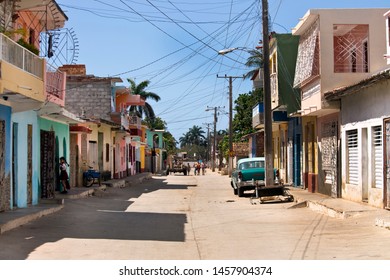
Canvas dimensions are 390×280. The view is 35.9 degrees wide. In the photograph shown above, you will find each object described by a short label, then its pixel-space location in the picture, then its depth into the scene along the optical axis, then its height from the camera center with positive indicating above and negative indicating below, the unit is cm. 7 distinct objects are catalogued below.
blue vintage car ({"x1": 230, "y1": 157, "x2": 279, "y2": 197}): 2648 -91
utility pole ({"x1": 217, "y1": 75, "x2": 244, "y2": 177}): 5709 +370
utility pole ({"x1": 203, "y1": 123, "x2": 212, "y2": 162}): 13023 +142
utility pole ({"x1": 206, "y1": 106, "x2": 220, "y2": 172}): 8945 +543
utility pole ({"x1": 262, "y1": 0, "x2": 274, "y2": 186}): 2433 +172
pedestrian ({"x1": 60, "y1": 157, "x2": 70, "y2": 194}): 2341 -75
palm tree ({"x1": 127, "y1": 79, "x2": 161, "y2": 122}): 6794 +701
